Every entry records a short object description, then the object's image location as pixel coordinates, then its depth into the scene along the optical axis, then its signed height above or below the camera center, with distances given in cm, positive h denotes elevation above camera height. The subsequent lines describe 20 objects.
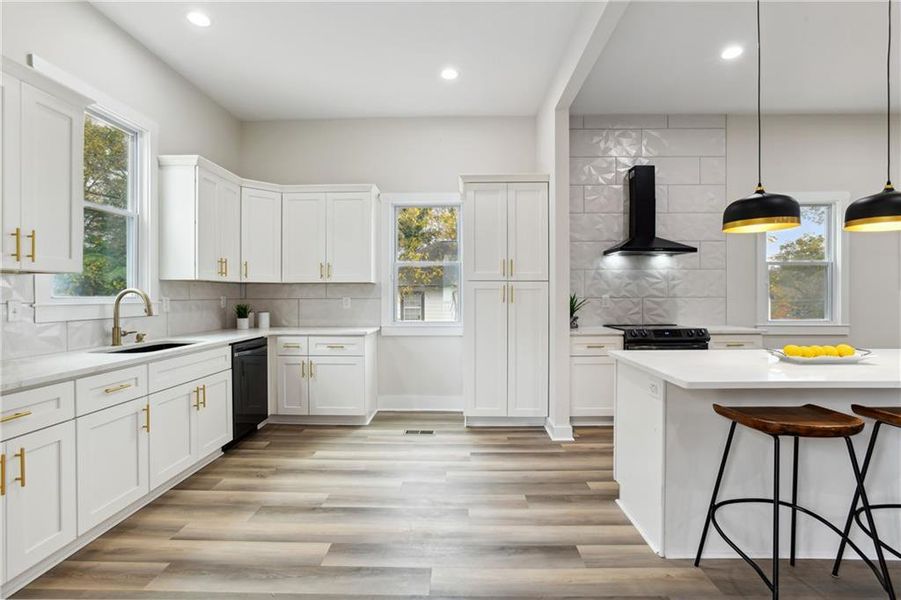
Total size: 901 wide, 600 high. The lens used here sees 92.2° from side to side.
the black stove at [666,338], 392 -34
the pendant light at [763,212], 217 +45
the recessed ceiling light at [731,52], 336 +195
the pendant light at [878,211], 207 +44
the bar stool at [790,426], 158 -47
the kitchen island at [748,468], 195 -76
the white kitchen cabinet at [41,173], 191 +59
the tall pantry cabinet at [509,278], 390 +20
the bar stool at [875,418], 170 -48
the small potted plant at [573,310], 420 -10
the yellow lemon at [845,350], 217 -25
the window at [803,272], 455 +30
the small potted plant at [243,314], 423 -15
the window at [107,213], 281 +60
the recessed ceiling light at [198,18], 289 +190
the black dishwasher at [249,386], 347 -73
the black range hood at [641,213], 420 +86
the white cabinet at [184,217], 341 +65
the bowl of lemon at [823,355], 212 -27
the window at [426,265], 467 +37
